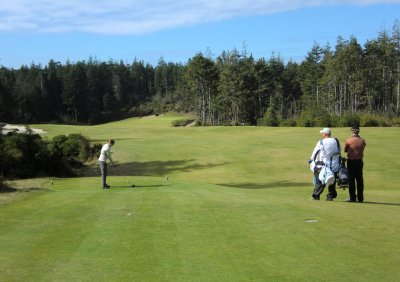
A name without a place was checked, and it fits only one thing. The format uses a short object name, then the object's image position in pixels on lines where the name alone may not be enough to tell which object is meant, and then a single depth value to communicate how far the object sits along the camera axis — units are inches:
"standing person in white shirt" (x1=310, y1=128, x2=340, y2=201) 531.8
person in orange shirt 549.0
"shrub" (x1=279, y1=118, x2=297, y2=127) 2748.5
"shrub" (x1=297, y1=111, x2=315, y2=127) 2625.5
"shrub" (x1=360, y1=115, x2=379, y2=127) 2393.8
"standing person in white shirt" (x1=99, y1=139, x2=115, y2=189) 697.0
